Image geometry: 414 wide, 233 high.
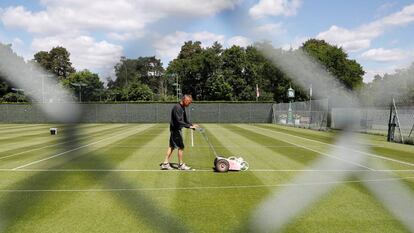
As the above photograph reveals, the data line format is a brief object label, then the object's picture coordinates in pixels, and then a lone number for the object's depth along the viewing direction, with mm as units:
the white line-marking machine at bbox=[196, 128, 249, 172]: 12555
